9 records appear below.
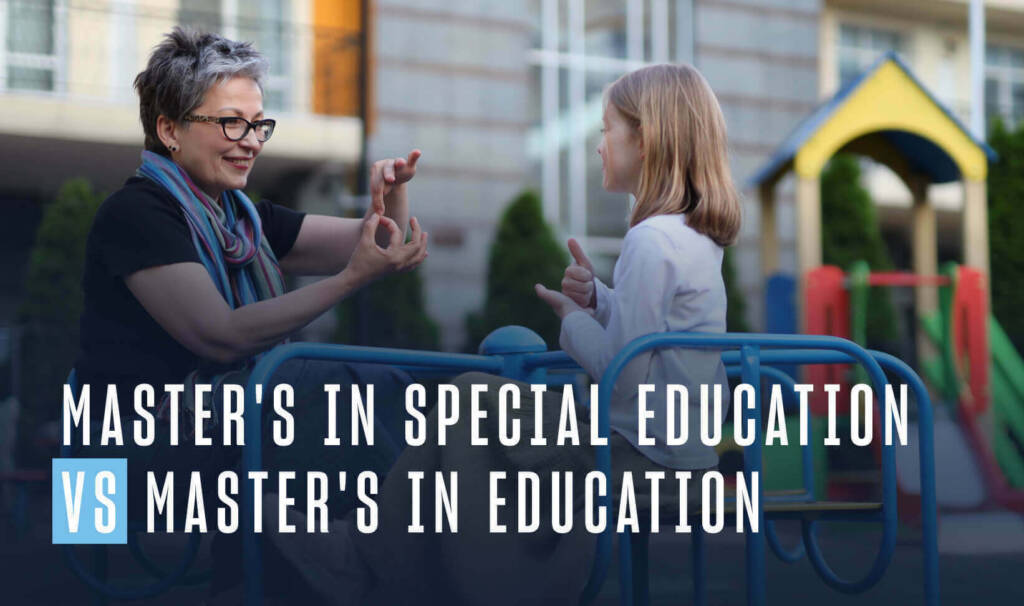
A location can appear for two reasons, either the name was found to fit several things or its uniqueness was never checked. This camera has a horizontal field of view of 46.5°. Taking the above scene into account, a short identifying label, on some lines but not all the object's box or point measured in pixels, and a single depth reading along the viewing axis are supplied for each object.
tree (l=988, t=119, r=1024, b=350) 11.12
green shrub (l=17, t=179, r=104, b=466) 9.45
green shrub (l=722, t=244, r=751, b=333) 10.98
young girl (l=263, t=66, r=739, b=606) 2.12
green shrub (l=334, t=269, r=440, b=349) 10.23
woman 2.25
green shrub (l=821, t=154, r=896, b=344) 11.23
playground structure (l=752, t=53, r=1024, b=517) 7.23
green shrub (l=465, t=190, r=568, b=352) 10.24
